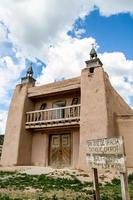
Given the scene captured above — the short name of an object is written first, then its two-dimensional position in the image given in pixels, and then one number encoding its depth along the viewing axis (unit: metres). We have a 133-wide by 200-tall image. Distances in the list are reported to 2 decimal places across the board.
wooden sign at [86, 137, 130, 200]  2.87
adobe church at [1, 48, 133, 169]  9.01
